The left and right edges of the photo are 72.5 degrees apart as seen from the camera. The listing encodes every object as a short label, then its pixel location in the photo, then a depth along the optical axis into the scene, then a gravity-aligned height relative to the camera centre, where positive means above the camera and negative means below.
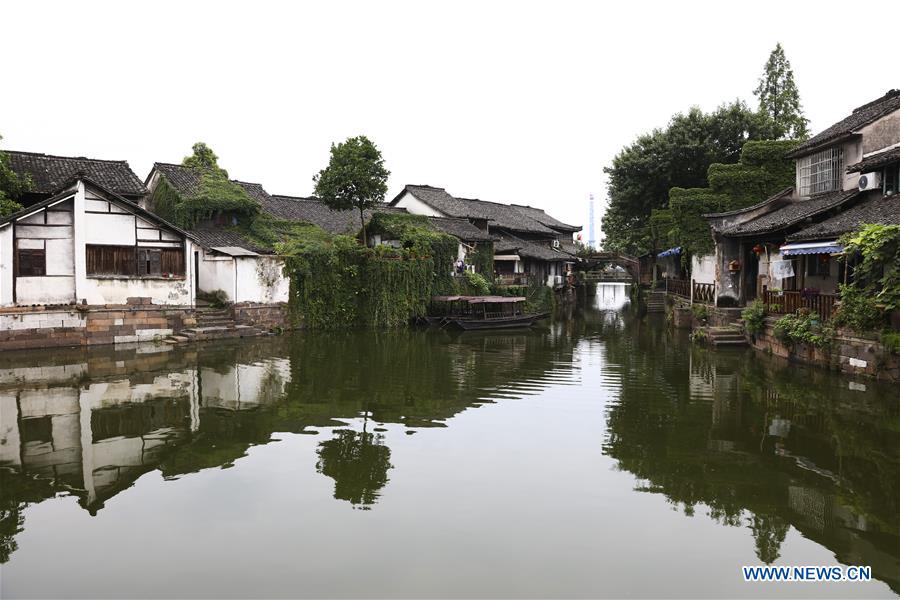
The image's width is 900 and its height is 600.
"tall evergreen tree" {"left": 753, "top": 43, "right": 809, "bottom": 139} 40.28 +12.86
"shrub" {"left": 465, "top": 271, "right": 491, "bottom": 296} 34.22 +0.28
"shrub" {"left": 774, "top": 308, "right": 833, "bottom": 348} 15.92 -1.14
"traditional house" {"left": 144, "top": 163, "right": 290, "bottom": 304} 25.41 +1.22
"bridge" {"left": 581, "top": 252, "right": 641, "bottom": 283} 47.84 +2.28
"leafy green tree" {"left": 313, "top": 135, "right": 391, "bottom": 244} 29.05 +5.56
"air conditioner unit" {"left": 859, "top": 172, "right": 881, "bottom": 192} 17.81 +3.09
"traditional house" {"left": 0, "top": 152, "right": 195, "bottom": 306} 20.30 +1.45
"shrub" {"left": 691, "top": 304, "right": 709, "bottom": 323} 24.25 -0.93
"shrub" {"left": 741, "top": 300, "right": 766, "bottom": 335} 19.61 -0.92
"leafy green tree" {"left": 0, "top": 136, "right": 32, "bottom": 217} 21.78 +4.05
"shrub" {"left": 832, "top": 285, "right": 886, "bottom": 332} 14.20 -0.57
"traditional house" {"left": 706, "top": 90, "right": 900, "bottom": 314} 17.42 +2.36
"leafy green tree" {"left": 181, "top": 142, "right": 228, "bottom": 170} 37.56 +8.30
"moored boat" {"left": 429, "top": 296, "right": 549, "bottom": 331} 28.69 -1.13
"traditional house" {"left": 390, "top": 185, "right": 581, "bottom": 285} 42.27 +4.55
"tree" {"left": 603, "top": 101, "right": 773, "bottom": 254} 37.09 +8.30
